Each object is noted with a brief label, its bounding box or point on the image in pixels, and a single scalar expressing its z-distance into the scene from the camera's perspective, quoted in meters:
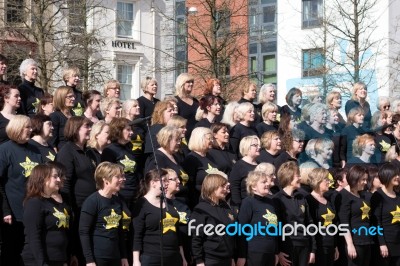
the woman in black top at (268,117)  12.62
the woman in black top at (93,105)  11.62
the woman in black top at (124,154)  10.26
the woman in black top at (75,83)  12.04
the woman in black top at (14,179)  9.28
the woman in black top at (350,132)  12.82
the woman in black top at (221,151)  10.90
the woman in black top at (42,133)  9.84
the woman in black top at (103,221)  9.06
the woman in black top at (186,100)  12.55
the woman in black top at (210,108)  12.25
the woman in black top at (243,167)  10.67
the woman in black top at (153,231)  9.46
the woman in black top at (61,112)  10.88
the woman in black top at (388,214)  11.37
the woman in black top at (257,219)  10.08
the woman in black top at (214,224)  9.82
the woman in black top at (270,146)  11.44
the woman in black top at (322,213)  10.95
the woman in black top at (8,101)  10.35
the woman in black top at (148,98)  12.54
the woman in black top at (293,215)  10.50
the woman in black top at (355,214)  11.24
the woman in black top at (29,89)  11.75
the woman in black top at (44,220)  8.64
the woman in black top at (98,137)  10.17
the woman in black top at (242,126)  11.98
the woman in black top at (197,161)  10.60
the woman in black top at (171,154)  10.30
